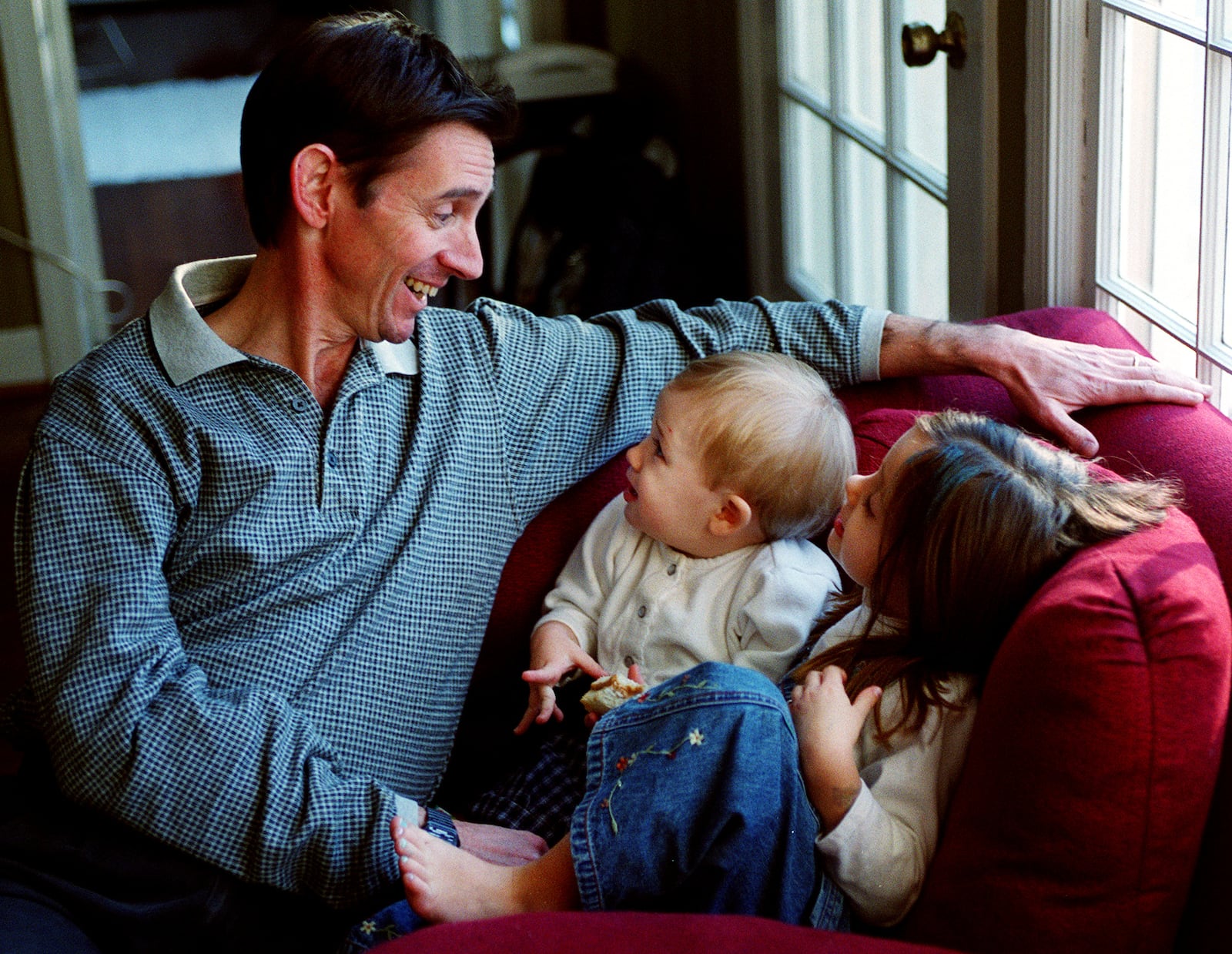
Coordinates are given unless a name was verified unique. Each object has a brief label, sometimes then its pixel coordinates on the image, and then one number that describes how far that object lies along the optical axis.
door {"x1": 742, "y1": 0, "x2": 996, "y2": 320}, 1.92
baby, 1.47
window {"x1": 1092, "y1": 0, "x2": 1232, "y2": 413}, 1.44
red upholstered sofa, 1.00
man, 1.32
